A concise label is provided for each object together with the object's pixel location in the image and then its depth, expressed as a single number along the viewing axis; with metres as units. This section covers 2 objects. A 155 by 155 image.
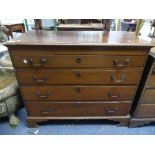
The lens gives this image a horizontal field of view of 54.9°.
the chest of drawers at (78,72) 1.08
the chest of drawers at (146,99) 1.21
